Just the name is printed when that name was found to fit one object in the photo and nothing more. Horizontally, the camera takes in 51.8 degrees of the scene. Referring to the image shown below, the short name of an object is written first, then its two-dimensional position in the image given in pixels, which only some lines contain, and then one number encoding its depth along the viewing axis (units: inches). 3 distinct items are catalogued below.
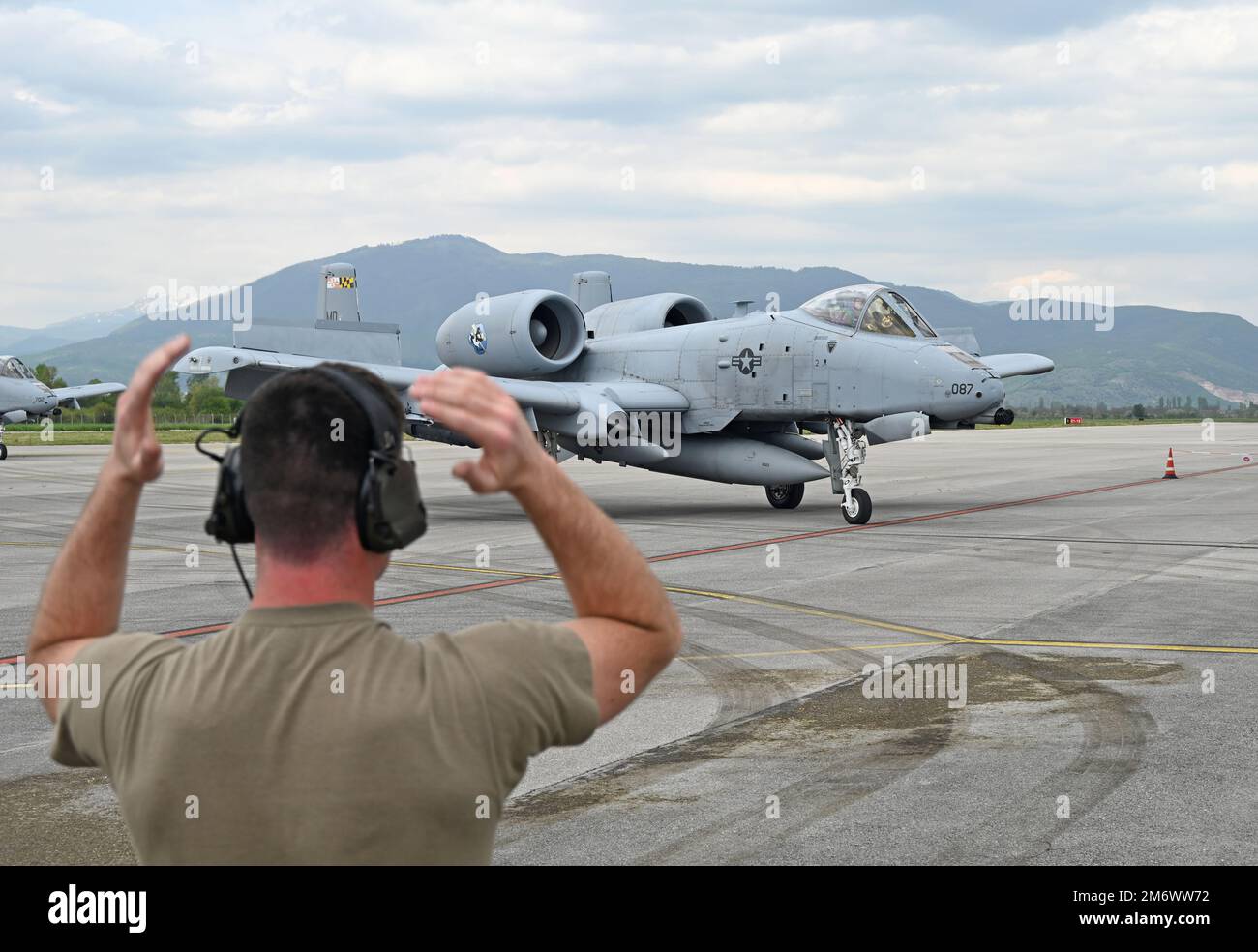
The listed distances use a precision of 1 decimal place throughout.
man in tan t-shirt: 83.7
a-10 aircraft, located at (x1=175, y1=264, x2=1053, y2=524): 810.8
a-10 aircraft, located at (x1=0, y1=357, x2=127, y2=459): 1780.3
